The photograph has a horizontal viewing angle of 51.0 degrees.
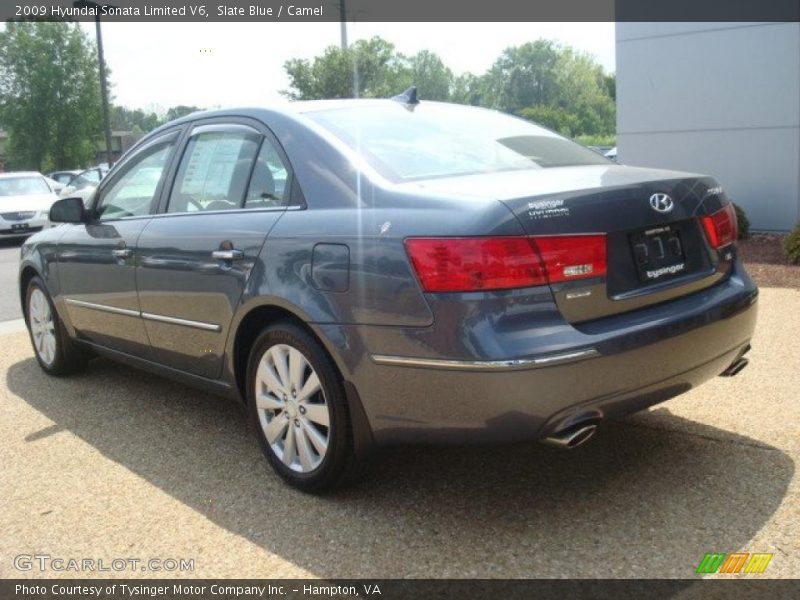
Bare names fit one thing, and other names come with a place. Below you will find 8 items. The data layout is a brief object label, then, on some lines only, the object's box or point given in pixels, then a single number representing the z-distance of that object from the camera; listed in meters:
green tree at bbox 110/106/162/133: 75.59
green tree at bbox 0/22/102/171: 49.81
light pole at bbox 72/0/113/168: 25.69
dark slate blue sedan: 2.80
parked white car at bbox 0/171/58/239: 17.25
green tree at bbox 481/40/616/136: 120.50
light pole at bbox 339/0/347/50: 25.42
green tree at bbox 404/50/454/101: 116.88
